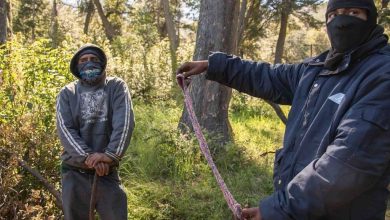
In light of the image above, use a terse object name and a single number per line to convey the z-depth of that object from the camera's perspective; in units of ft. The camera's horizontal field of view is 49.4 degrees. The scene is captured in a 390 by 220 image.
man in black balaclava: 5.83
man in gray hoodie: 12.37
